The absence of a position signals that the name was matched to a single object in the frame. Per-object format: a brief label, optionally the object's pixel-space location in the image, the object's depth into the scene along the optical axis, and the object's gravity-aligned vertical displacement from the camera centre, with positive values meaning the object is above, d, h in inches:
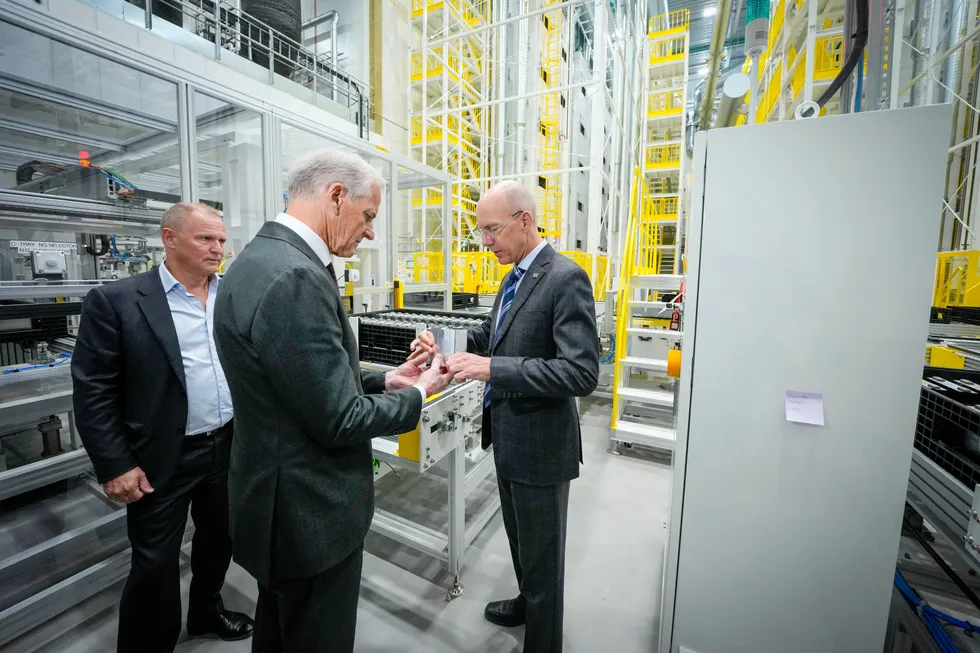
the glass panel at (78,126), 89.6 +38.8
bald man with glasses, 55.1 -13.0
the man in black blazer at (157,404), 59.9 -18.8
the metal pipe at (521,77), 308.5 +159.0
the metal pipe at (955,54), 176.9 +111.7
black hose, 51.4 +32.4
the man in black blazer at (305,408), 35.9 -11.7
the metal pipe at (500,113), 321.7 +148.1
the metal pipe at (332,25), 233.5 +157.2
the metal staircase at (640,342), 140.2 -19.5
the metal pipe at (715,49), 152.9 +112.5
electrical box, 46.5 -9.0
